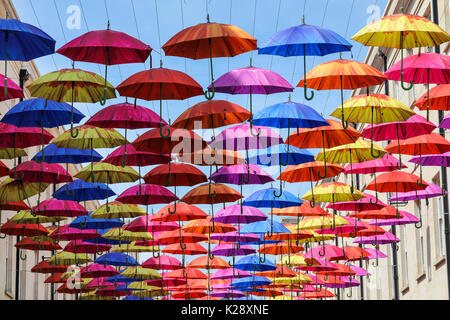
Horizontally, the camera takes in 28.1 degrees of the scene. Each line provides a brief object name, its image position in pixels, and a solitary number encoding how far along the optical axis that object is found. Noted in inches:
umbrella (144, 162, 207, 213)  847.1
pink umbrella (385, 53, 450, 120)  658.2
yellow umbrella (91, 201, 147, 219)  1002.1
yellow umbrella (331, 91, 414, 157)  713.6
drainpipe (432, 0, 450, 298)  991.6
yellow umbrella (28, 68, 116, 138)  679.7
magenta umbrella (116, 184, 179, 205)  909.8
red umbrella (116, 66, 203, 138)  660.7
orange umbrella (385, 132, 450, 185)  774.5
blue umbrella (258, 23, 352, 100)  647.1
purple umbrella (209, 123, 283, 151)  764.6
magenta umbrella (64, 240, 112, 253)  1221.1
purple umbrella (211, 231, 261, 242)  1132.5
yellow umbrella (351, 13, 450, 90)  631.8
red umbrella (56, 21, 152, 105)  636.1
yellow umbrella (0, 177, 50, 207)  916.5
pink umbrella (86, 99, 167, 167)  725.9
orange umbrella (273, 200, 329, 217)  1005.8
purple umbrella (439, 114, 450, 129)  728.3
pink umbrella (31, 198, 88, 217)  979.3
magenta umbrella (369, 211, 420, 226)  1026.7
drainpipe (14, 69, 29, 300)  1334.9
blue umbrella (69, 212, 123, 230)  1068.9
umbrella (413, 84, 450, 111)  706.2
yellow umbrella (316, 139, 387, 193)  815.7
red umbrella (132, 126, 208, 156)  740.6
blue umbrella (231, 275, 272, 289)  1331.2
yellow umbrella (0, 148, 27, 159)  857.5
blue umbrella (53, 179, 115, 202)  941.9
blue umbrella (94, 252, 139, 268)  1277.1
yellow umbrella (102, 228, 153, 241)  1133.7
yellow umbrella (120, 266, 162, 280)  1342.3
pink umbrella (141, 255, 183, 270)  1254.3
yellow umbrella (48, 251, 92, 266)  1259.8
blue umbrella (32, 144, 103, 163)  828.6
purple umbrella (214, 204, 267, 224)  997.2
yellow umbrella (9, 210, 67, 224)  1016.9
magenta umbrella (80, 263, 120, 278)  1337.4
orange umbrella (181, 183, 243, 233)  894.4
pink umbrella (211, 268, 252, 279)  1393.7
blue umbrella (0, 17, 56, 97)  609.9
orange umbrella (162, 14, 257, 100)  633.0
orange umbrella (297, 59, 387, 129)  676.1
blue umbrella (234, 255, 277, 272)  1272.1
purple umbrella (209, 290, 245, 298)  1588.0
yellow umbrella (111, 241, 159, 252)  1269.7
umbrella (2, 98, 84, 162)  737.0
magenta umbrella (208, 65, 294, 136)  680.4
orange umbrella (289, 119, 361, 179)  765.3
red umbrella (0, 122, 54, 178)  787.4
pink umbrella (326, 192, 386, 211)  957.2
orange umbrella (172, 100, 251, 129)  688.4
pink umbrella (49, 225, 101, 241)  1101.6
